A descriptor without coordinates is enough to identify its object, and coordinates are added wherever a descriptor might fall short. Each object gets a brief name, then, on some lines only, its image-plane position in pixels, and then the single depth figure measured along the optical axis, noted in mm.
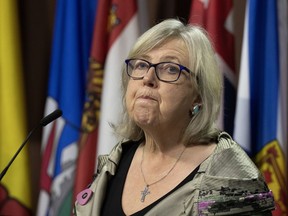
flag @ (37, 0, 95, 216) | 5223
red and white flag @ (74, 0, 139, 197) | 5031
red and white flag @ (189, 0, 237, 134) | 4863
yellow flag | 5273
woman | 2637
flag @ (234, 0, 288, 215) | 4652
